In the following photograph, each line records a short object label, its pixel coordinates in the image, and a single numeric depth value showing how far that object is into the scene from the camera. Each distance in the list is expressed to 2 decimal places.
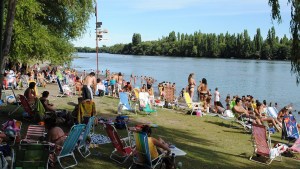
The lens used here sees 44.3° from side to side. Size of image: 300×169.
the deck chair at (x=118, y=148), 7.14
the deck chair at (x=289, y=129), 10.95
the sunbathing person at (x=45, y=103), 10.08
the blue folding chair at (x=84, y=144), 7.32
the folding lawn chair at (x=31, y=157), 5.42
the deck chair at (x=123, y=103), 13.54
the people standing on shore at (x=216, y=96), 19.67
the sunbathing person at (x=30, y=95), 10.78
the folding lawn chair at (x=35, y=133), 7.38
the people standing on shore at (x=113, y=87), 20.47
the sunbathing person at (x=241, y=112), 12.85
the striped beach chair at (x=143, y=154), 6.49
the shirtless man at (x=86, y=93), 10.30
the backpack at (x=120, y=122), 10.45
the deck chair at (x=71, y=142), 6.39
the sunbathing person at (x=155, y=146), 6.63
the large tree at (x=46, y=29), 19.41
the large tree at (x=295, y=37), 7.93
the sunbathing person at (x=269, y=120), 12.68
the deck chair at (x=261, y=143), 8.32
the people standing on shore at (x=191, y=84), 17.38
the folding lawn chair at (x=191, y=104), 15.16
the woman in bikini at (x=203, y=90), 18.02
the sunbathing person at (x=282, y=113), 13.83
